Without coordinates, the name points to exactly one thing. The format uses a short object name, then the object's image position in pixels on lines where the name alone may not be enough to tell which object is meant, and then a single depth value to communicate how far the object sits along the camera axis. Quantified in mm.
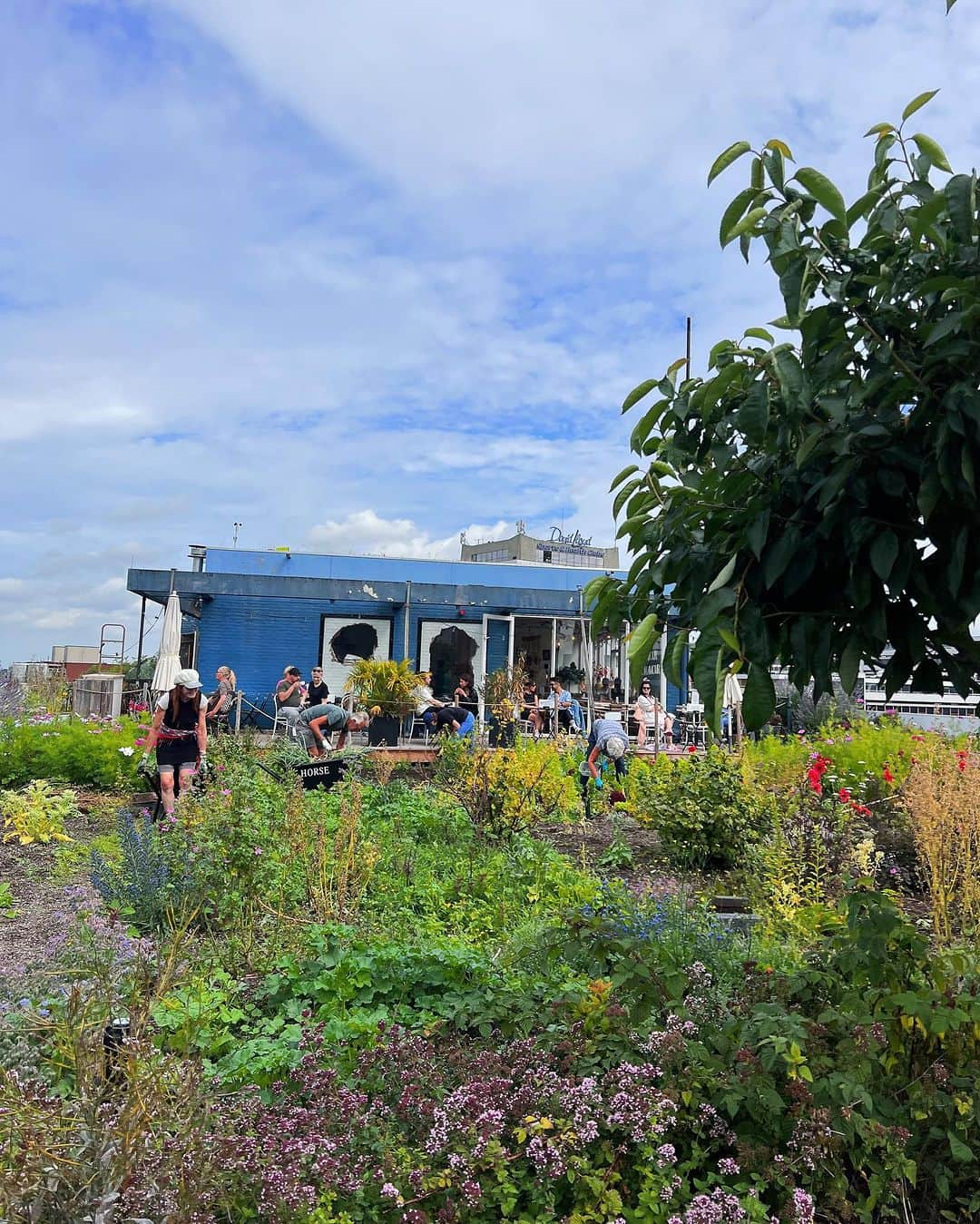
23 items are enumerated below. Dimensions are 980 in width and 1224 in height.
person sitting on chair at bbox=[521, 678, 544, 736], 15930
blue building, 18250
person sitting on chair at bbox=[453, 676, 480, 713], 15658
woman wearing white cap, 8156
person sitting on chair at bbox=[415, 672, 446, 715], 14594
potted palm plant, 14242
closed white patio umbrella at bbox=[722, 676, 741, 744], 14047
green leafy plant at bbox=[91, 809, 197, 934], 4898
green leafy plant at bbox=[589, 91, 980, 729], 1812
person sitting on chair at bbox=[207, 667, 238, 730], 12160
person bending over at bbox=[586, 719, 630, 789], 9484
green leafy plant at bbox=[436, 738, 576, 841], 7391
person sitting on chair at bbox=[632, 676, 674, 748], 14133
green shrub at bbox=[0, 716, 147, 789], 10125
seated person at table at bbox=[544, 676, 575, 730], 15571
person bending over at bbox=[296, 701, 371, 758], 11055
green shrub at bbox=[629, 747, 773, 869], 7113
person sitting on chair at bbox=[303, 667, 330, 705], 12320
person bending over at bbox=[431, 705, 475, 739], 11828
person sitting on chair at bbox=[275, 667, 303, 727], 13328
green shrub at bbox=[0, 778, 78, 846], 7906
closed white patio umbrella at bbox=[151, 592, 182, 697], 15562
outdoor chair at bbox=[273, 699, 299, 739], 11977
